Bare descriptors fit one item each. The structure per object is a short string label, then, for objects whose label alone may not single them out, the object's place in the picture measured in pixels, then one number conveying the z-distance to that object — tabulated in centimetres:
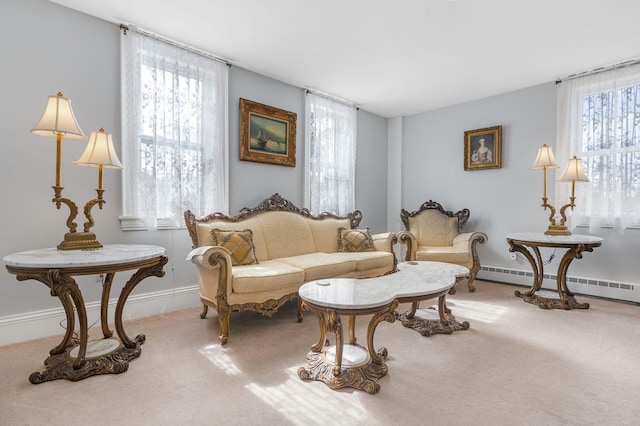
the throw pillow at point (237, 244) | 284
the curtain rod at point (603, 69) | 340
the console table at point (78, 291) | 174
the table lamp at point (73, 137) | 194
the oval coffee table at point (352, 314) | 178
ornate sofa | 246
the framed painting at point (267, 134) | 361
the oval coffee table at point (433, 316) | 259
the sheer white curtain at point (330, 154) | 433
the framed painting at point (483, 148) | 443
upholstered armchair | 392
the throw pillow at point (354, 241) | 380
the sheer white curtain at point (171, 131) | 282
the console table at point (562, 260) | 318
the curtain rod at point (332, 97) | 429
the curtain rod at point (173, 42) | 279
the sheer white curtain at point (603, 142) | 342
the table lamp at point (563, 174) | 335
